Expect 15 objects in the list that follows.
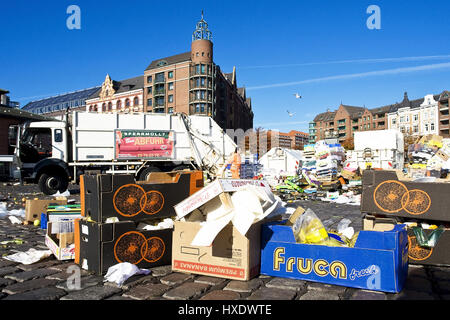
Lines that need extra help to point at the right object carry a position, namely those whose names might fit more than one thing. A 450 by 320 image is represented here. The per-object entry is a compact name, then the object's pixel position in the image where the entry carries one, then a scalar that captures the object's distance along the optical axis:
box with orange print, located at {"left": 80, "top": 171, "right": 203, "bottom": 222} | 3.29
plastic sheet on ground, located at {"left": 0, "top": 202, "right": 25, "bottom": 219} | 7.00
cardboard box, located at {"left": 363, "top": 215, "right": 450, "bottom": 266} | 3.31
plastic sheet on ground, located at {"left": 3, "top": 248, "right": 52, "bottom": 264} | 3.58
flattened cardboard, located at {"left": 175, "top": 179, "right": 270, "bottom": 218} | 3.13
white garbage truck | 11.90
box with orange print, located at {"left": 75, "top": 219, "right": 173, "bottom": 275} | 3.17
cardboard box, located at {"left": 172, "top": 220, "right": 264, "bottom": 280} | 2.97
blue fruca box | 2.64
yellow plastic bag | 3.11
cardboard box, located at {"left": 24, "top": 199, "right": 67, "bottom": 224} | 6.08
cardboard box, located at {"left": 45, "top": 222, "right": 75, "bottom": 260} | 3.67
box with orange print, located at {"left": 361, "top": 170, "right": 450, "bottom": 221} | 3.42
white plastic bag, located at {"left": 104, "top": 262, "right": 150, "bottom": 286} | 2.91
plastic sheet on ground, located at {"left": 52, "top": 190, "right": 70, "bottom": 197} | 10.97
